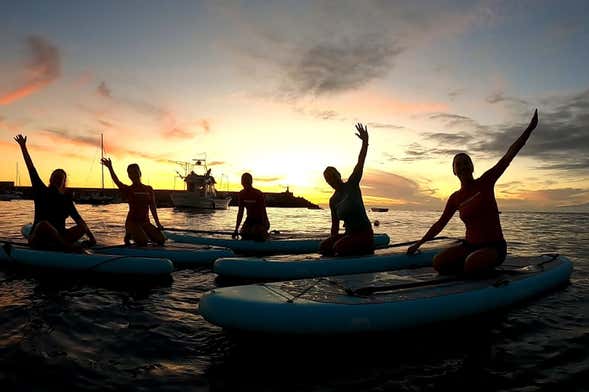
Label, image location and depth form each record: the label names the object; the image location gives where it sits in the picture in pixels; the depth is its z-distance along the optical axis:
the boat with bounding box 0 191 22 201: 81.75
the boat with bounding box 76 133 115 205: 75.50
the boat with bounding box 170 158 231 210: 57.03
